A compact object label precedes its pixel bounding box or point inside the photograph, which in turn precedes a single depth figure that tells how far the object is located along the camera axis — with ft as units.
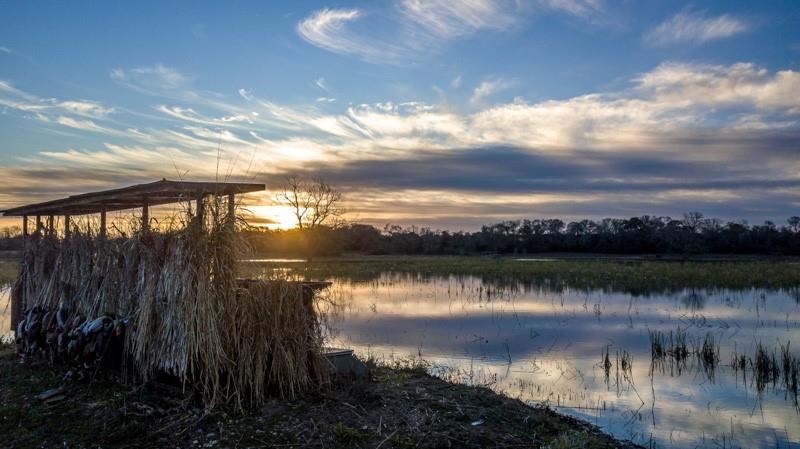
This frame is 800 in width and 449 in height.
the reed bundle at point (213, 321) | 25.40
